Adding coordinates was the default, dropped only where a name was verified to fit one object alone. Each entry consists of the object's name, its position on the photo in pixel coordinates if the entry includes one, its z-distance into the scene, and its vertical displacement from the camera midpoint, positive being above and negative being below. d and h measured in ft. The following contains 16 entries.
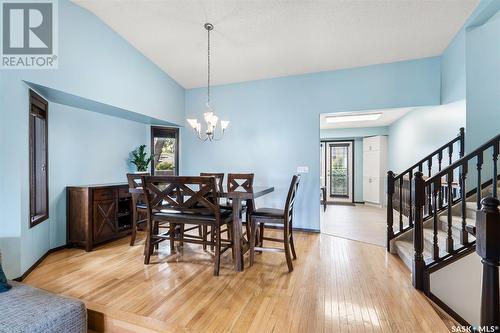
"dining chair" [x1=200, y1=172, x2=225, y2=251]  9.56 -0.96
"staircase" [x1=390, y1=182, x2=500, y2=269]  7.50 -2.70
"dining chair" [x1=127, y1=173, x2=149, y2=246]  9.95 -1.84
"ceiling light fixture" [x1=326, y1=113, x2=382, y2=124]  17.86 +3.76
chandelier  9.82 +1.87
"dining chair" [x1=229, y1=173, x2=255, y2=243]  10.91 -1.00
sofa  4.29 -2.96
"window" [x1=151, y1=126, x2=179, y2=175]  15.75 +0.96
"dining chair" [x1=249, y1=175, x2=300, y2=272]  8.00 -1.95
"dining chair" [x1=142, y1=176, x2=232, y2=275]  7.77 -1.56
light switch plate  13.48 -0.29
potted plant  13.89 +0.29
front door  25.61 -0.76
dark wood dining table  7.91 -2.07
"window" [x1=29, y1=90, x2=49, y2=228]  8.52 +0.16
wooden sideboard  10.15 -2.30
